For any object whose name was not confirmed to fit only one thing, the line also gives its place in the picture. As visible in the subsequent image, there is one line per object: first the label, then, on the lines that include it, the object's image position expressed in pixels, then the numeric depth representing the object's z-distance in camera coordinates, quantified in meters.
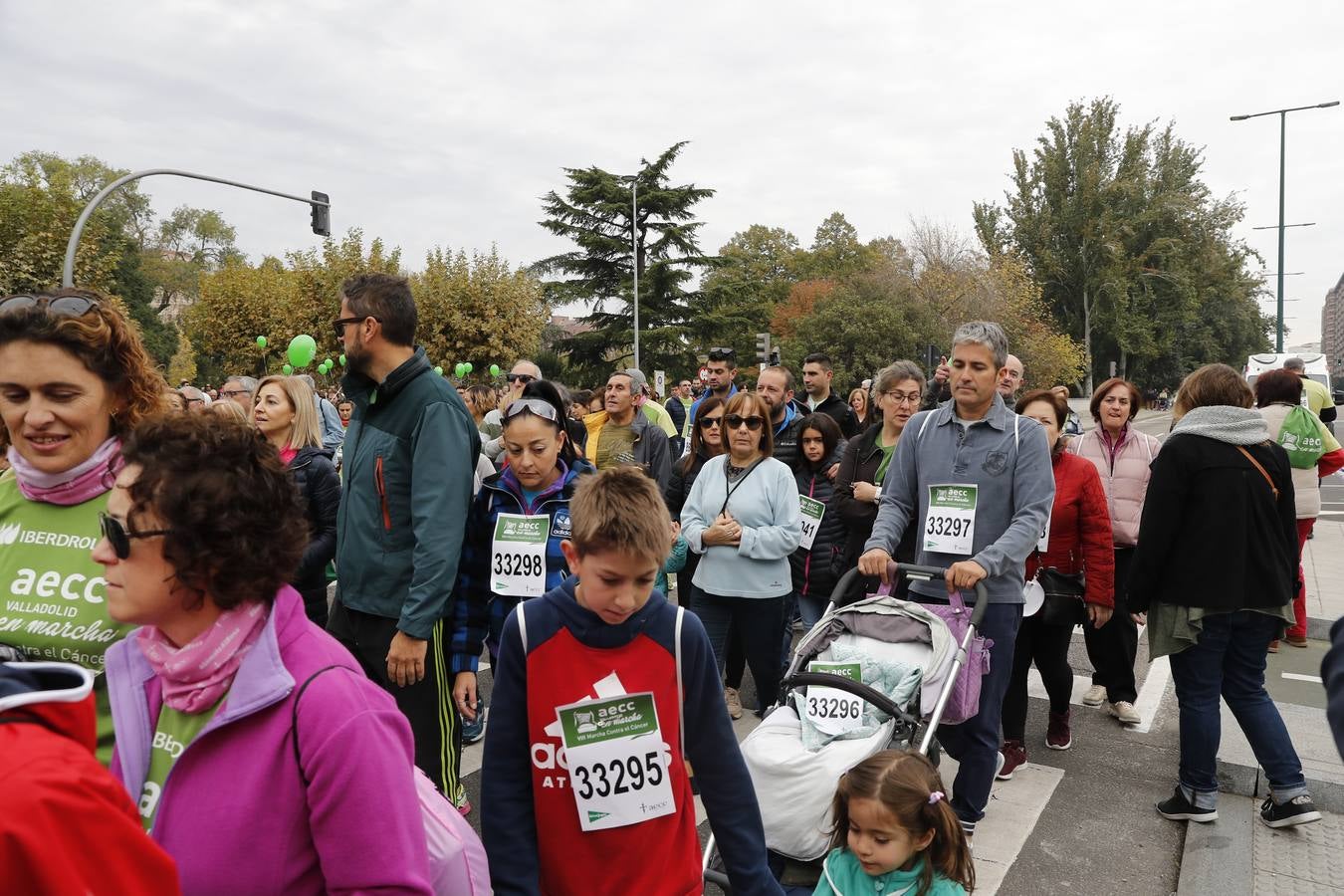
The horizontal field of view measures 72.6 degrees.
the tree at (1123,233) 46.56
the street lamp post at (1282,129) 22.34
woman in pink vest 5.60
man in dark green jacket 3.26
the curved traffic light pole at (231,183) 14.21
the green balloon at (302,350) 11.61
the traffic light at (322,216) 19.14
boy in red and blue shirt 2.20
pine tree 43.53
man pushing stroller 3.87
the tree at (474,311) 34.53
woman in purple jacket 1.41
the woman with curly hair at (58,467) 1.88
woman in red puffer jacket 4.87
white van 21.19
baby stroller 3.01
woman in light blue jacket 4.79
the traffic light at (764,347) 23.30
